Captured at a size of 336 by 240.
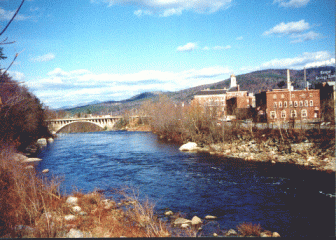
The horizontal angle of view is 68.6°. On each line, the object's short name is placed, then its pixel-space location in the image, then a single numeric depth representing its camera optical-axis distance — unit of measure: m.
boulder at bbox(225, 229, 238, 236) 9.63
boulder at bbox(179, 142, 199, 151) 31.75
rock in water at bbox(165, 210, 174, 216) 11.80
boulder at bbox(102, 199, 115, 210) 12.39
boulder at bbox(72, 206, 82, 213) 11.33
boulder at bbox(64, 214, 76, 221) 10.22
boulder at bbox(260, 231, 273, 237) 9.44
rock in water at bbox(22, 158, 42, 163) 25.88
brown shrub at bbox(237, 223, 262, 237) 9.73
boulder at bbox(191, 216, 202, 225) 10.69
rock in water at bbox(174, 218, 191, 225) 10.66
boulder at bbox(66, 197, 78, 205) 12.12
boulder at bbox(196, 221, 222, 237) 9.77
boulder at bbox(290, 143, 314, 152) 25.42
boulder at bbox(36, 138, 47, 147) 44.57
